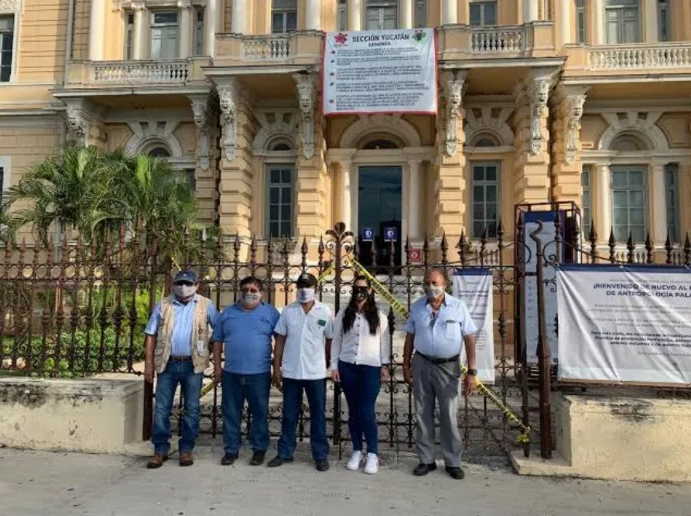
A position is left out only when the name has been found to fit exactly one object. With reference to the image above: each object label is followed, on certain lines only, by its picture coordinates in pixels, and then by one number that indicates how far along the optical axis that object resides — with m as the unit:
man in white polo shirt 5.52
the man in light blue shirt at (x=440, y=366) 5.35
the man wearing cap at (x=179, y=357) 5.61
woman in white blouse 5.44
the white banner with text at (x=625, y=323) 5.48
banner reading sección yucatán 14.96
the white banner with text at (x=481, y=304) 5.99
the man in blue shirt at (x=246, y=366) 5.57
